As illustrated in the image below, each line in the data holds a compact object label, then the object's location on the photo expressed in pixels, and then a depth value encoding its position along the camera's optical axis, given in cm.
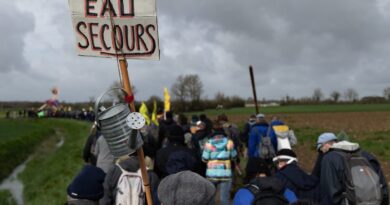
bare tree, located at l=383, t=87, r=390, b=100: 8380
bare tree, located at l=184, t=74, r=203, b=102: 8508
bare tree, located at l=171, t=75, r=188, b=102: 8283
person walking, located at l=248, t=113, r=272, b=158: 921
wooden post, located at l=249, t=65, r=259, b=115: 1106
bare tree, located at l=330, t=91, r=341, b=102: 8994
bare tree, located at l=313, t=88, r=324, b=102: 9001
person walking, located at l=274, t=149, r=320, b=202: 493
